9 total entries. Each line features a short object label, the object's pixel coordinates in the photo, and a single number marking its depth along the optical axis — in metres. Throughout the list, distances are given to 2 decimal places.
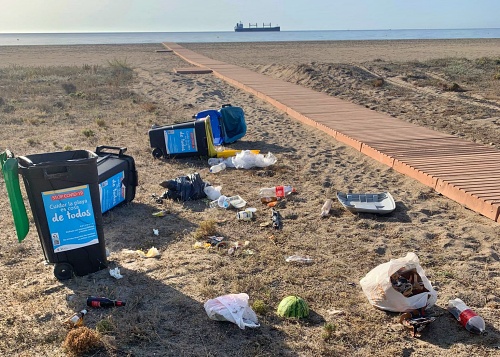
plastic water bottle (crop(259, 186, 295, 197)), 5.64
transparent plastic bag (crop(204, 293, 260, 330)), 3.12
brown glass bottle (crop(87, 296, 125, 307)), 3.29
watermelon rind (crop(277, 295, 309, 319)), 3.24
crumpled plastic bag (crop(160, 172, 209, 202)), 5.60
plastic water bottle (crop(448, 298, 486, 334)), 3.08
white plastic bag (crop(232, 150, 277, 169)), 6.84
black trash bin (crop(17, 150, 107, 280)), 3.42
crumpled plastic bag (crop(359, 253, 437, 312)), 3.23
